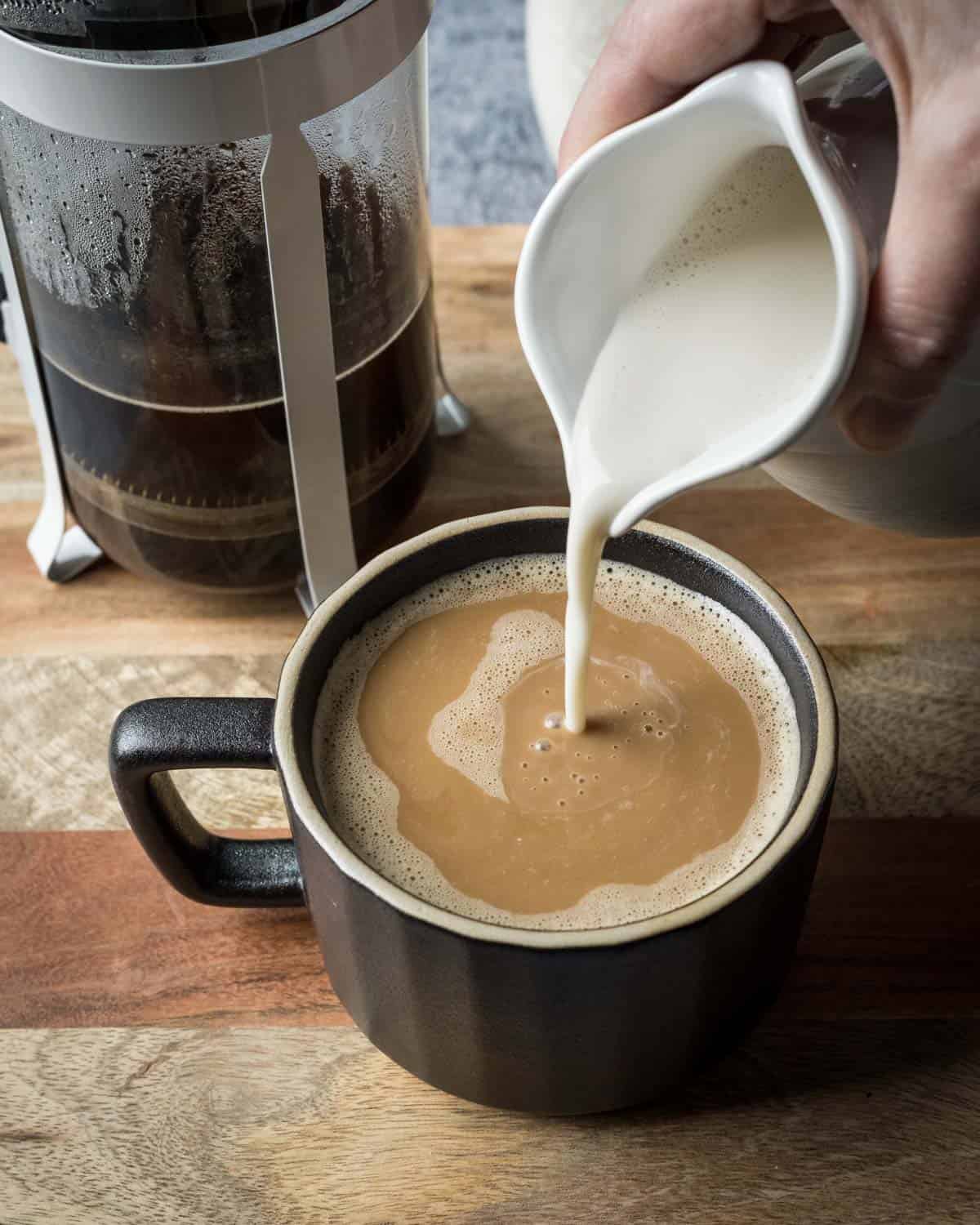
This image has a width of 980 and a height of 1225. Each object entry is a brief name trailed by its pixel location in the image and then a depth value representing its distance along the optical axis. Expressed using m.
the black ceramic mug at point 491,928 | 0.61
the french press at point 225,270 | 0.77
